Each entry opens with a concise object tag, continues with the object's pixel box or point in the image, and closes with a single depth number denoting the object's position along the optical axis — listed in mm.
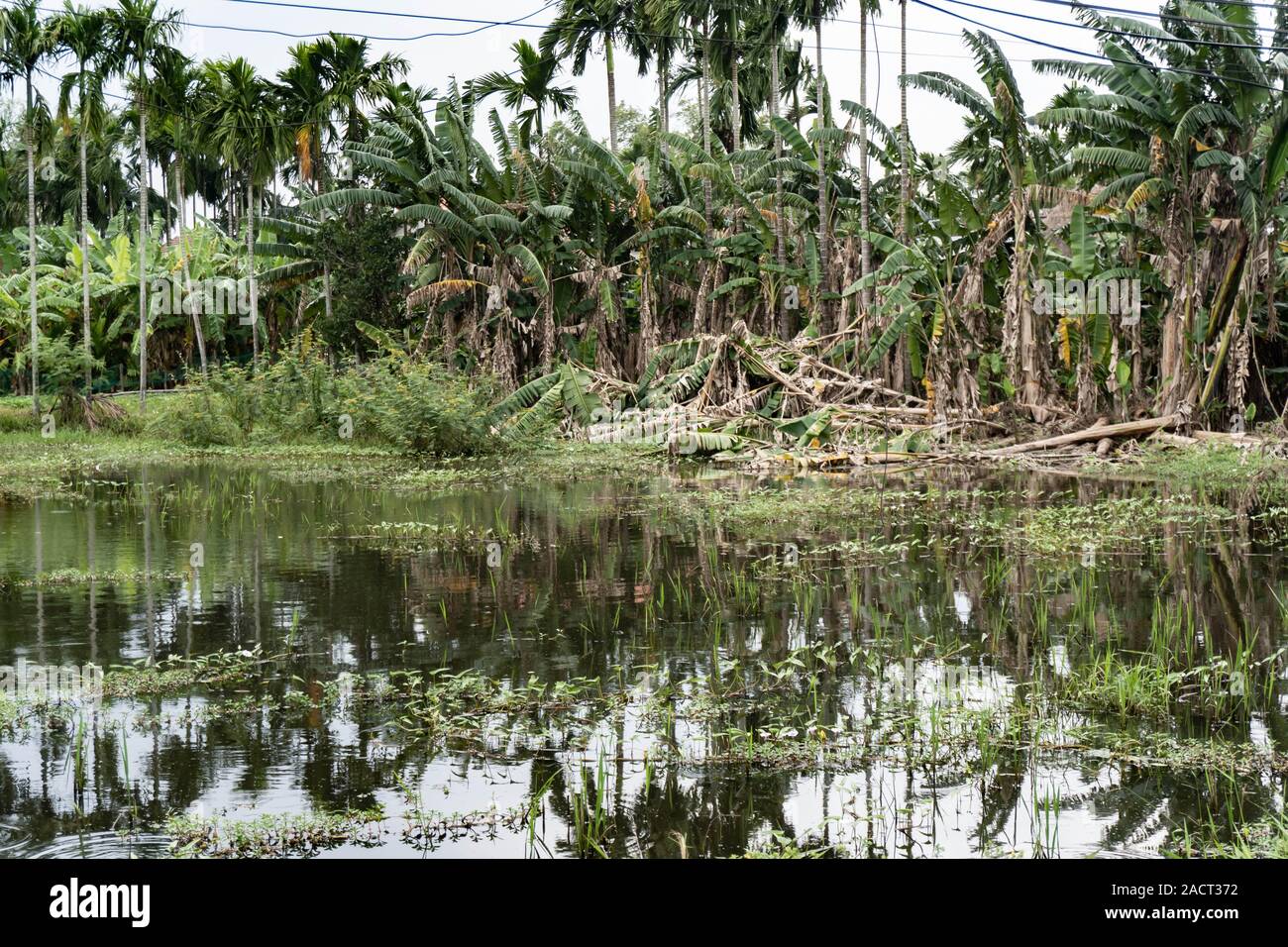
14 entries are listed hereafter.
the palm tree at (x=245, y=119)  30484
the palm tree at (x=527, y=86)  29750
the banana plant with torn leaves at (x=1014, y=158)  21797
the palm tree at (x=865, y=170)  25547
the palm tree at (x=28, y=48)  28531
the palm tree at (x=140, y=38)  29734
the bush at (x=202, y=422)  26703
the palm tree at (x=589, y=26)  30891
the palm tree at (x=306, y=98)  30656
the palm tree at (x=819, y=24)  27281
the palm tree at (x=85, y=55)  28953
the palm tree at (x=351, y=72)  30188
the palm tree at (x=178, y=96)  30984
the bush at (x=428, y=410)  22594
